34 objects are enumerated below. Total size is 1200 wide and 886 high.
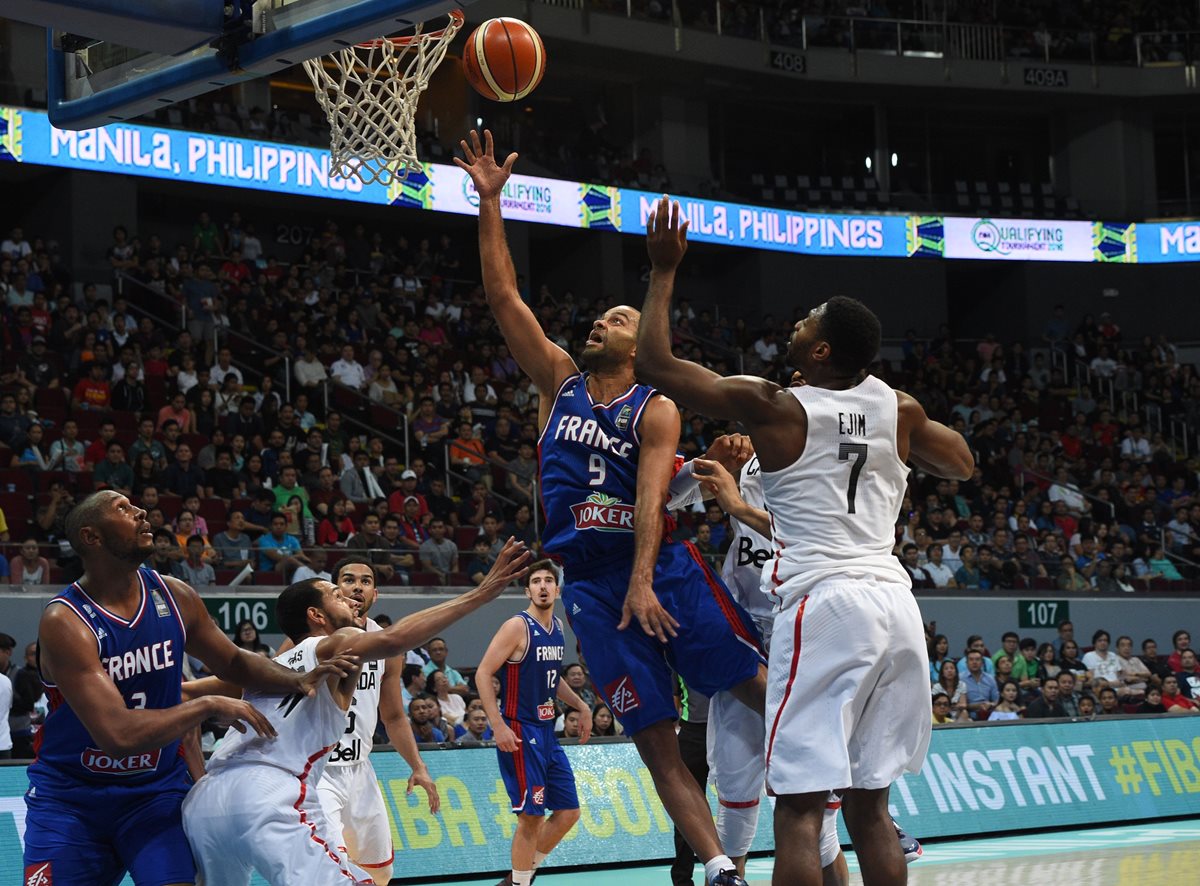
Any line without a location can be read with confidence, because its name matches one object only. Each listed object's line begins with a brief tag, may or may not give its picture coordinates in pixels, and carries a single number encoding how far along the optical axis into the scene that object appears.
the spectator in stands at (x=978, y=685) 15.82
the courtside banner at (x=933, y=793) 10.10
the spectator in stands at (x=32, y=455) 14.95
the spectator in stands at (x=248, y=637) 12.40
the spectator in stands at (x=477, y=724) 12.35
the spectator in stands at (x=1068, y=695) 15.58
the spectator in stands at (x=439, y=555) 15.63
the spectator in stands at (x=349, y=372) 19.47
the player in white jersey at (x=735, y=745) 6.10
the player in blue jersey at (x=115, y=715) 5.05
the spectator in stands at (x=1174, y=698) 16.58
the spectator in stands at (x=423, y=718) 12.25
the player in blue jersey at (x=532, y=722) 9.06
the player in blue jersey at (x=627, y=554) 5.75
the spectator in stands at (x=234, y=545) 14.18
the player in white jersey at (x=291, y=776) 5.02
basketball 8.14
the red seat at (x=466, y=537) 16.56
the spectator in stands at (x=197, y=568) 13.85
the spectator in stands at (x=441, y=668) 13.40
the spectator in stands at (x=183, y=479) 15.28
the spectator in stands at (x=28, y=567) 13.49
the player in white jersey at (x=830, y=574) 4.90
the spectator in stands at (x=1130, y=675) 16.77
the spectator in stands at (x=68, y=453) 15.13
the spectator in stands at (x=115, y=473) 14.74
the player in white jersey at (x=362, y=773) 7.45
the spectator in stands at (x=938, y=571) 18.89
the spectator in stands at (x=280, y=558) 14.33
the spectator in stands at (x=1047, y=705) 15.26
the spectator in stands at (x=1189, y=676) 17.03
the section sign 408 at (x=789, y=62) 28.31
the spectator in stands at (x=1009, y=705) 15.39
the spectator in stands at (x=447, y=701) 12.94
